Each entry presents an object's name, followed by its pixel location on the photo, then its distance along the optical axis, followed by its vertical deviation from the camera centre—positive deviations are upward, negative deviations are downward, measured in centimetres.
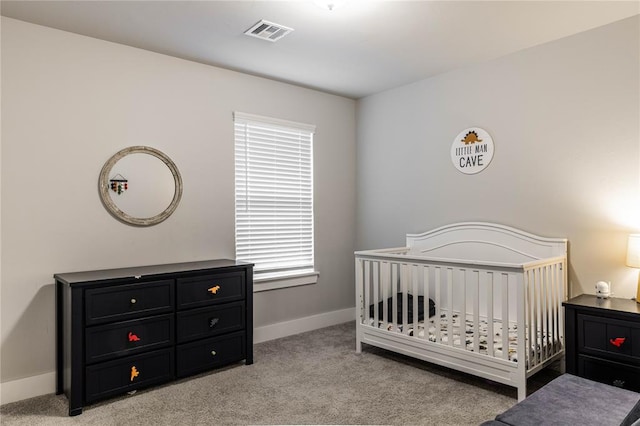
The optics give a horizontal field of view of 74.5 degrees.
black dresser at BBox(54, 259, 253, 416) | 250 -71
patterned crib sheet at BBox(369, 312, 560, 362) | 264 -83
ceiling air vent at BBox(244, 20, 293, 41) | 271 +123
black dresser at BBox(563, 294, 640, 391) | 230 -72
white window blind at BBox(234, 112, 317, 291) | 372 +16
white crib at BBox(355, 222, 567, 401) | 255 -63
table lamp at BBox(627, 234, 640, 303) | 249 -23
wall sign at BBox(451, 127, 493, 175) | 345 +54
